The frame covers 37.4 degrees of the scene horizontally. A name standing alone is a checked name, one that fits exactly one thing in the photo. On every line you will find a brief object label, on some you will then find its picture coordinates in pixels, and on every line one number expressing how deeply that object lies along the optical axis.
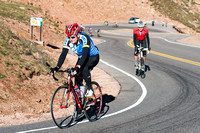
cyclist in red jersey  12.90
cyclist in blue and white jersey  6.70
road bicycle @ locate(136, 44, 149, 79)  13.14
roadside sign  20.91
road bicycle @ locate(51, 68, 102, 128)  6.73
